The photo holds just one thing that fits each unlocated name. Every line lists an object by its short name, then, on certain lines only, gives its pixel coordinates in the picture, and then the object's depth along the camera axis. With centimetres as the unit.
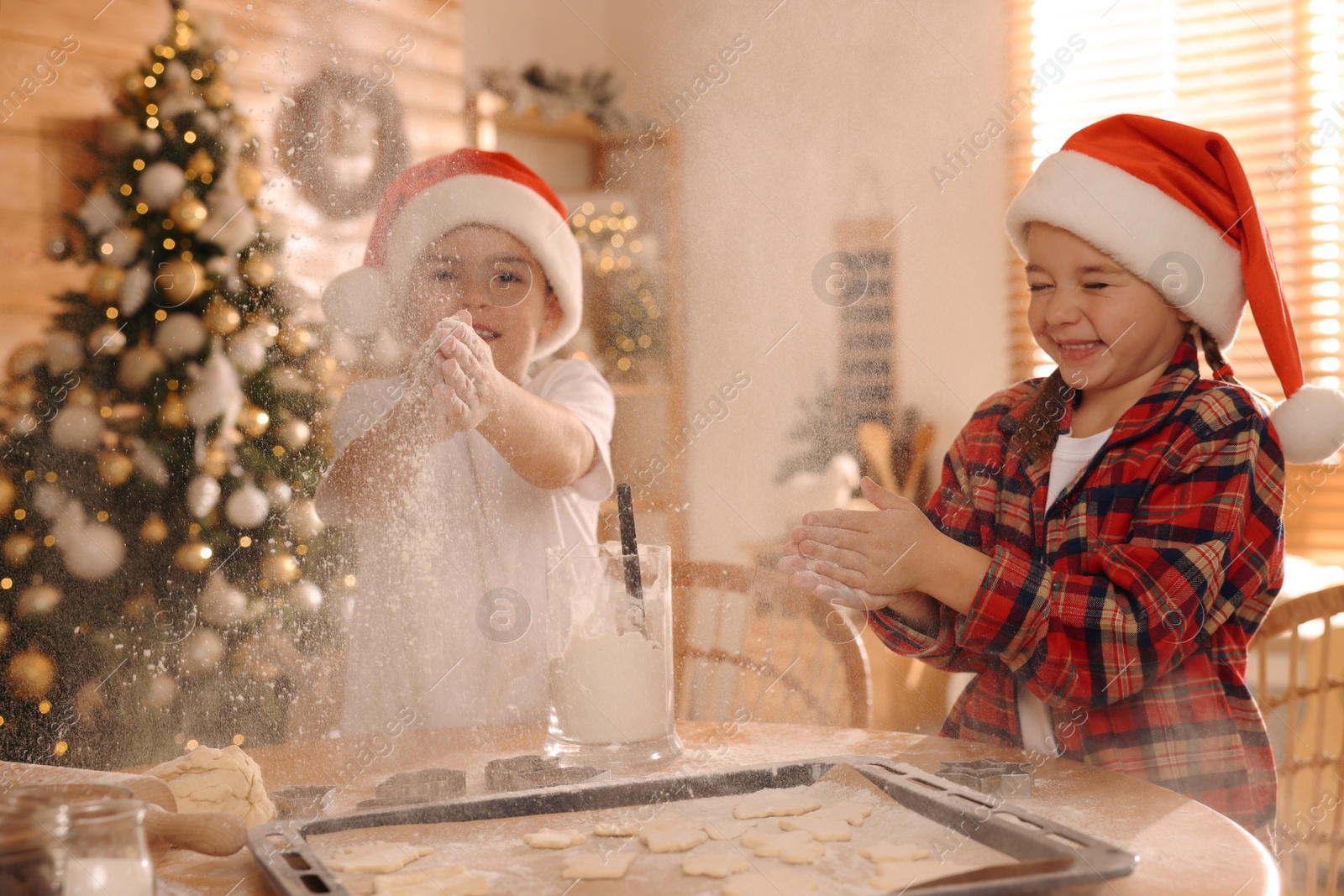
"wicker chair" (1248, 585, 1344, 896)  107
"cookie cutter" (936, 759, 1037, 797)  74
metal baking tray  56
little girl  94
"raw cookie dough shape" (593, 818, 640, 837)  70
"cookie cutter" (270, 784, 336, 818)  76
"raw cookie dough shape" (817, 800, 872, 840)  71
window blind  123
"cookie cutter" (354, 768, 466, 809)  75
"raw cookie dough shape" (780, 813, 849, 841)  69
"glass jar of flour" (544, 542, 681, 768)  89
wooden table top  61
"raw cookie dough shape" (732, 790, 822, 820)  73
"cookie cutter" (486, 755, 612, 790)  80
